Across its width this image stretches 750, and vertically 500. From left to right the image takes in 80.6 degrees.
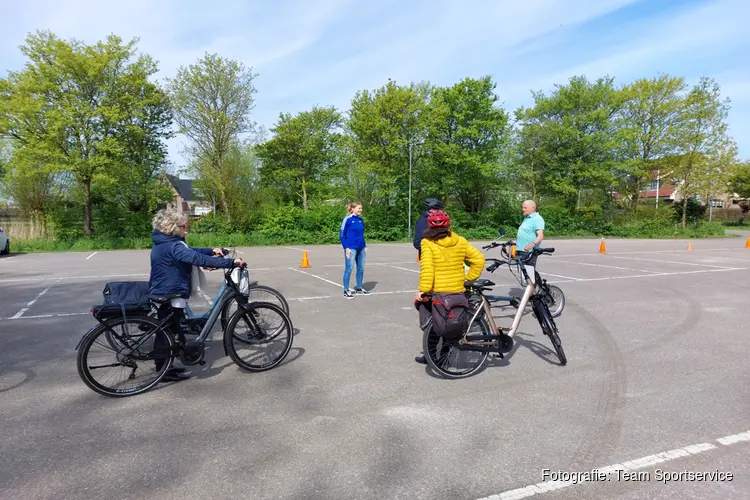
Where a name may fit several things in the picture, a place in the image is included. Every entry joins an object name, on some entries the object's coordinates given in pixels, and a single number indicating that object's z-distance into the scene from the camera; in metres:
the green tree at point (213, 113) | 26.44
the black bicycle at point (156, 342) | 3.78
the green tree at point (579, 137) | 32.91
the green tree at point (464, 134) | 28.25
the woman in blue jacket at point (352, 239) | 8.35
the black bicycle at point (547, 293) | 5.22
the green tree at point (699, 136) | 32.81
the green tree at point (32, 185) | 20.39
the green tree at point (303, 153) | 32.88
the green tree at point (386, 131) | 27.09
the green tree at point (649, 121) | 34.00
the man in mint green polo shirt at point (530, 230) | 6.48
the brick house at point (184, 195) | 65.62
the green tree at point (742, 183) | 50.46
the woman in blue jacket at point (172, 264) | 4.00
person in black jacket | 6.78
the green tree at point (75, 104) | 20.45
